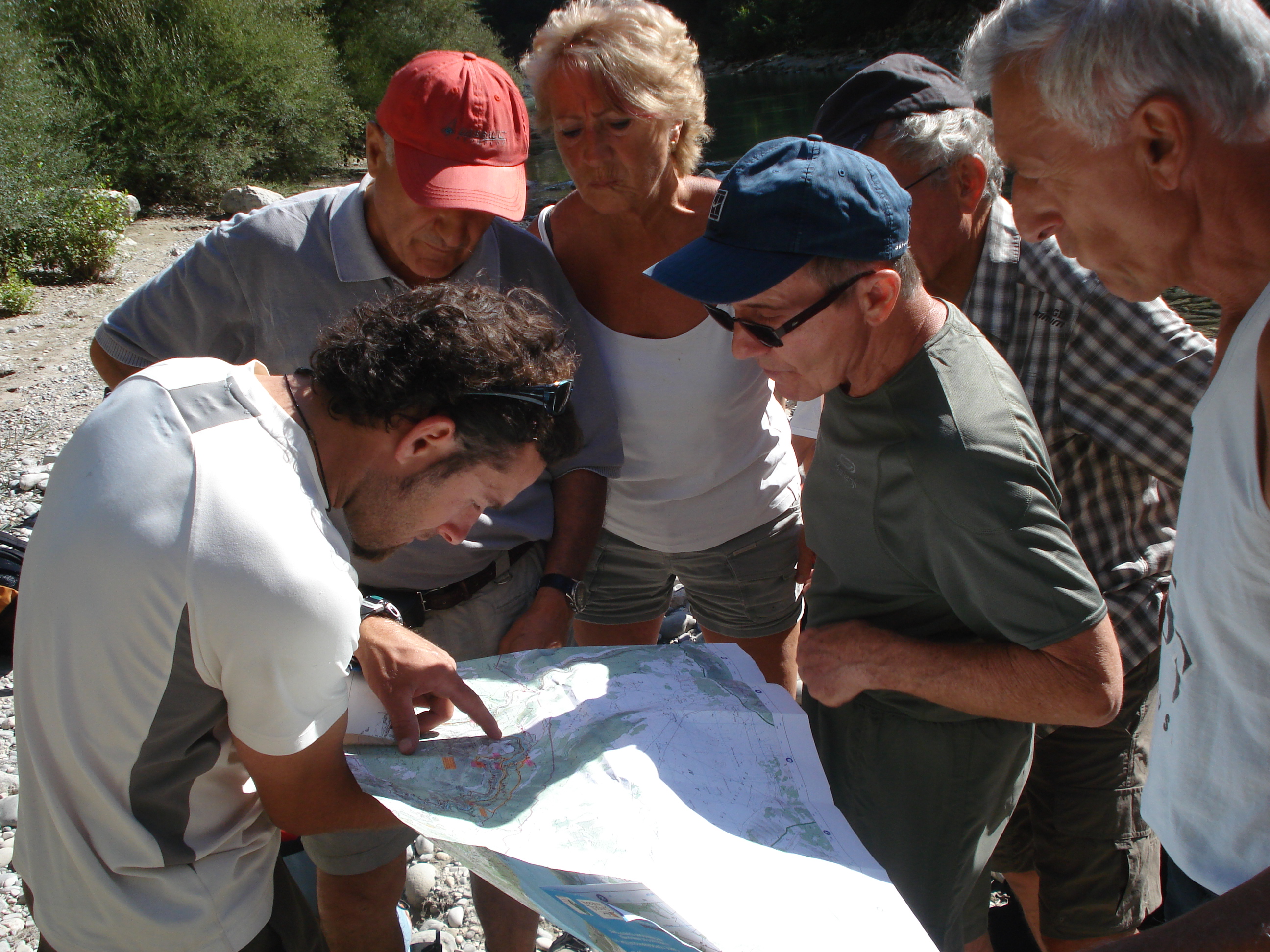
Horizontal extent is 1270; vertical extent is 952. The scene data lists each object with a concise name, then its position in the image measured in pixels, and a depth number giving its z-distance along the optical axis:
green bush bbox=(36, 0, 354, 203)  16.77
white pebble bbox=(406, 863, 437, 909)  2.70
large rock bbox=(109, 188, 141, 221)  13.65
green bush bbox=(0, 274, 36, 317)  9.76
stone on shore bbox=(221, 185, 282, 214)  16.31
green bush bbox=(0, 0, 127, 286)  10.98
